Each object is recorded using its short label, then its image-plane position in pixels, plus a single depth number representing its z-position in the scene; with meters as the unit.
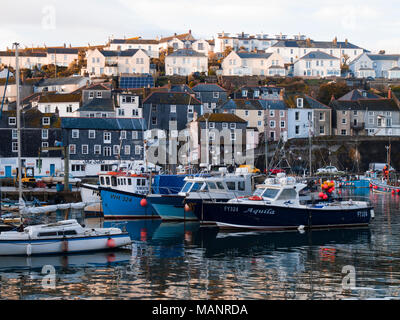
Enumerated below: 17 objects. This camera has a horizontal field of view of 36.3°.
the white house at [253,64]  108.31
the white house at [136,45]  118.44
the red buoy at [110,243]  27.27
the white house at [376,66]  117.56
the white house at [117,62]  103.25
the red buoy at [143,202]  39.53
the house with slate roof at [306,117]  83.62
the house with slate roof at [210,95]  85.50
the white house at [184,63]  106.75
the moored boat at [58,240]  25.78
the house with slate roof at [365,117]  85.81
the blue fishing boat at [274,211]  32.88
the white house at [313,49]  124.12
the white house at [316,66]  112.25
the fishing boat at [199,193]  36.88
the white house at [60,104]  79.50
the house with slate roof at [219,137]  71.56
